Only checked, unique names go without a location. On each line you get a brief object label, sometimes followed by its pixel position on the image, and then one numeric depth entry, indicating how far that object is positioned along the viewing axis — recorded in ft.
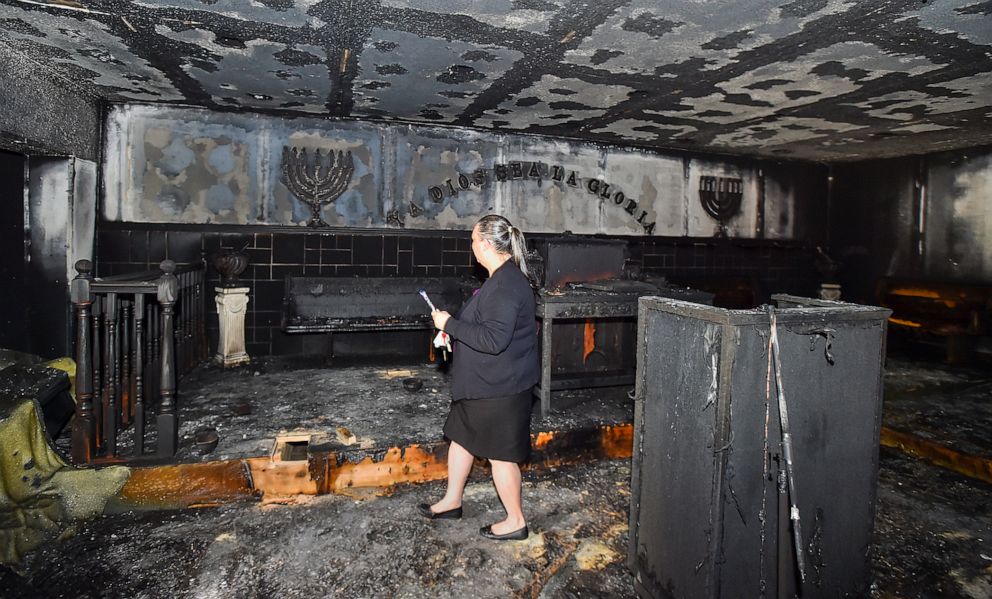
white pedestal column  19.36
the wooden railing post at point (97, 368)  10.73
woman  8.46
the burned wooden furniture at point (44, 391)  10.36
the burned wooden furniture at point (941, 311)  22.26
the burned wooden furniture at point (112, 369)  10.41
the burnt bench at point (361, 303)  19.92
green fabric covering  8.90
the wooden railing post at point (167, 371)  10.94
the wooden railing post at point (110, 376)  10.78
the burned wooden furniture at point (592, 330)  14.10
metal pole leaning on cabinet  6.37
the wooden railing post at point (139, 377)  10.78
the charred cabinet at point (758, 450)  6.50
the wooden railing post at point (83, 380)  10.27
